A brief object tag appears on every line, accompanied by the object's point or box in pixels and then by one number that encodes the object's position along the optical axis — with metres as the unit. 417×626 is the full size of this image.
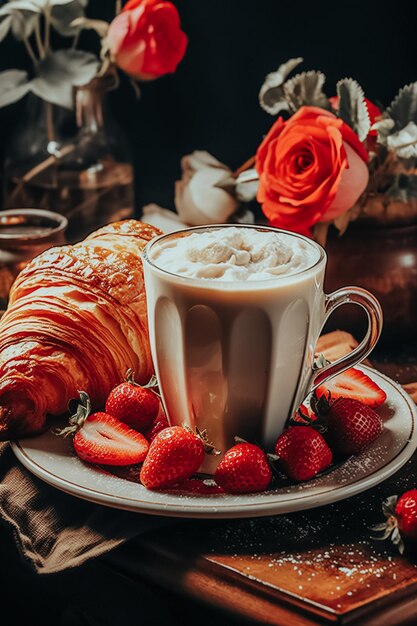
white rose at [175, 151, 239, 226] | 1.49
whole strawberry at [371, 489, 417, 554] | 0.85
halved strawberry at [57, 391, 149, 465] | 0.95
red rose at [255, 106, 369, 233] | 1.23
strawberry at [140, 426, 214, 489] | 0.90
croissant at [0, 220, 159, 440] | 1.03
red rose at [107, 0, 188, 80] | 1.56
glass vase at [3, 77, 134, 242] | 1.65
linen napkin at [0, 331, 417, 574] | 0.88
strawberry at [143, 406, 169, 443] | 1.02
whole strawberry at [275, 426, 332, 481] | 0.92
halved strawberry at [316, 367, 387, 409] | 1.07
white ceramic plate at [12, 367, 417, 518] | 0.87
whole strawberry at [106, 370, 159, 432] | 1.01
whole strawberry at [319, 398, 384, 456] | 0.97
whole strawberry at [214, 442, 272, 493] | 0.90
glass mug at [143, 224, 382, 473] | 0.93
